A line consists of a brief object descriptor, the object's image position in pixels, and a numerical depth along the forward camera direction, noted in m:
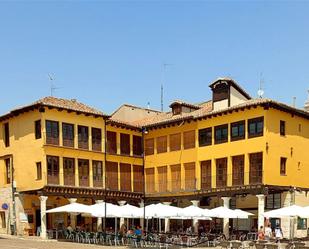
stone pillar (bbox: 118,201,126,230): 43.25
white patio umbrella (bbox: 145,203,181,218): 32.84
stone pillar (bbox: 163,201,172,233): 43.16
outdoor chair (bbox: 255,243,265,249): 26.00
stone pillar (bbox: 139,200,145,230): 45.84
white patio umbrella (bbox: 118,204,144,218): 33.88
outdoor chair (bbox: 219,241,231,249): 28.95
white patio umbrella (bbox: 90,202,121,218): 34.03
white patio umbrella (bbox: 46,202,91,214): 35.06
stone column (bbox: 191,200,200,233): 40.96
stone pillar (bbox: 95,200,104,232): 41.12
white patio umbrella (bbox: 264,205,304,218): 28.11
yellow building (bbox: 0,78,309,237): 37.41
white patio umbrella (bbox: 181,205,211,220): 32.84
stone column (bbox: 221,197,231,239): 38.22
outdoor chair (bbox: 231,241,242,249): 28.43
